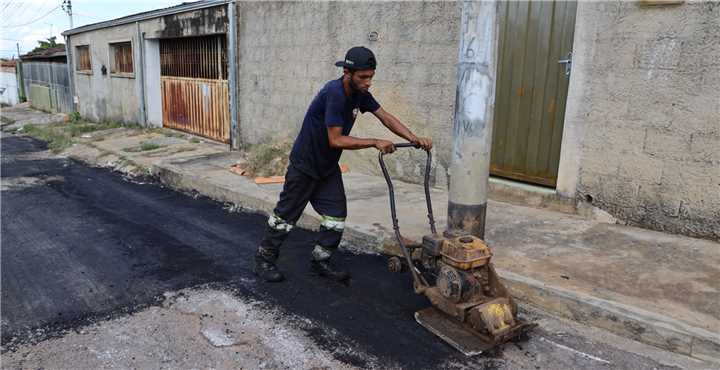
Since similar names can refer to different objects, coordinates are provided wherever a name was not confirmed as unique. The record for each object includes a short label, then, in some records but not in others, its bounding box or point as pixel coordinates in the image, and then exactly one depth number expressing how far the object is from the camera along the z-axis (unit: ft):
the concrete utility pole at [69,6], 134.82
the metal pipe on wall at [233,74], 34.04
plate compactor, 10.27
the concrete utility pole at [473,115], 12.55
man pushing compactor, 12.06
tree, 122.27
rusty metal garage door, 37.63
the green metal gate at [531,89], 18.65
